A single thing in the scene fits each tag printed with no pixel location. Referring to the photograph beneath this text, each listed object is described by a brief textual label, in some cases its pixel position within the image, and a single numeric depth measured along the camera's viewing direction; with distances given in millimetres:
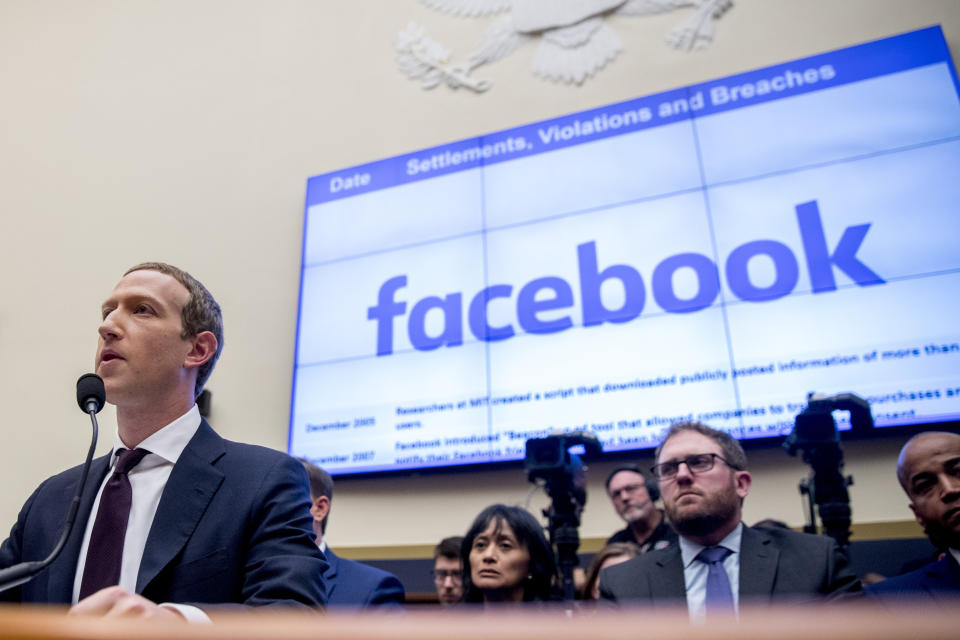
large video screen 2449
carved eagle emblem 3227
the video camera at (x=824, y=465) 1956
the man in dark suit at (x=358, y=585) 1899
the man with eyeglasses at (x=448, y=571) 2617
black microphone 828
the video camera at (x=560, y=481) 2154
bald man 1694
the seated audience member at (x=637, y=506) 2349
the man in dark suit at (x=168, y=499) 957
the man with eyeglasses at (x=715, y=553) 1690
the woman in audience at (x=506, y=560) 2031
